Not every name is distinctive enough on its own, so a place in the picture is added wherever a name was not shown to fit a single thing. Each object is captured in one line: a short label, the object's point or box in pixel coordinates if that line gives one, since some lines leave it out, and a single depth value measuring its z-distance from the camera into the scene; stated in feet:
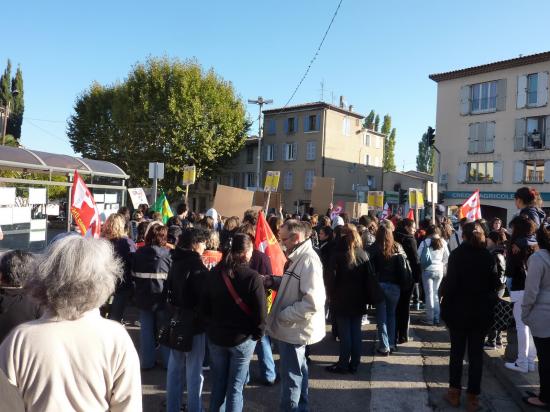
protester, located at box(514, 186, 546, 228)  19.69
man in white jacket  13.05
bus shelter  29.53
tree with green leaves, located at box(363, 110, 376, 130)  217.36
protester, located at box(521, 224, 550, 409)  14.47
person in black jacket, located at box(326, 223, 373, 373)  18.45
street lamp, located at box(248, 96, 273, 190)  93.91
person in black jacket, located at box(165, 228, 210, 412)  13.61
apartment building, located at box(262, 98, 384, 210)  129.70
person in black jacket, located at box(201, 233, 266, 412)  12.50
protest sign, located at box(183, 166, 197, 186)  46.57
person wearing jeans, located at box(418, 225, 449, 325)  25.66
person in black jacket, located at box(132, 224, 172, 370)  18.11
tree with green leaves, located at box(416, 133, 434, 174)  234.17
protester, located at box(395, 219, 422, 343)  22.55
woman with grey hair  6.03
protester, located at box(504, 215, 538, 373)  17.79
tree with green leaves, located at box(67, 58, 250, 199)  105.19
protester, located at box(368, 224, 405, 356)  20.77
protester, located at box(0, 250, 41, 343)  8.21
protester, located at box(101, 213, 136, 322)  19.44
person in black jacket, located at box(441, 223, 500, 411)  15.11
